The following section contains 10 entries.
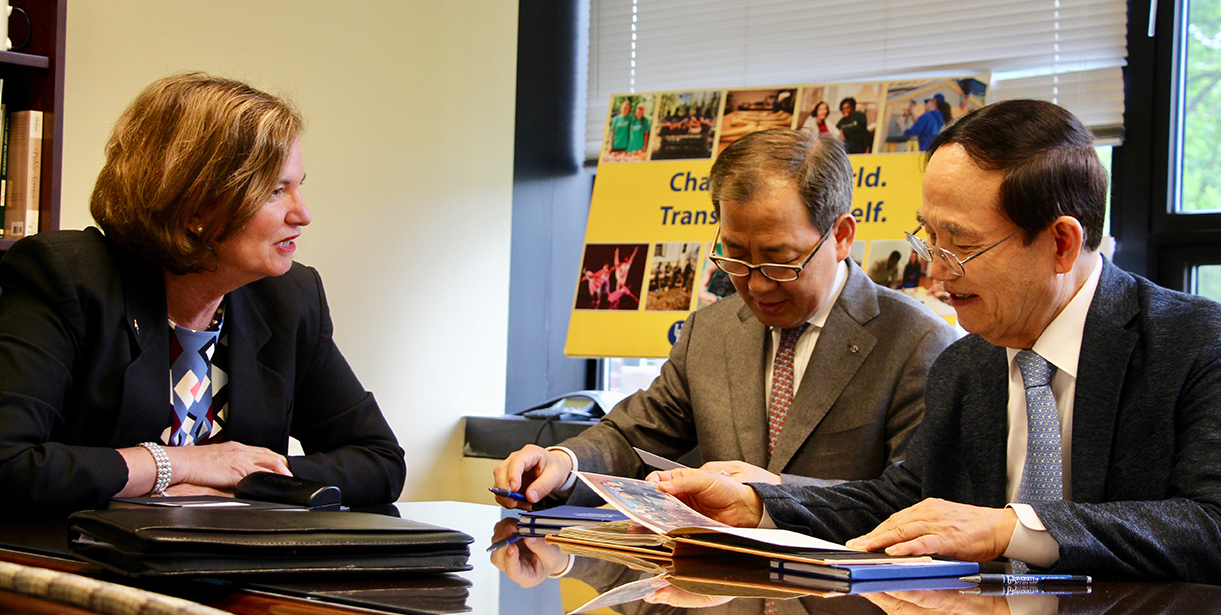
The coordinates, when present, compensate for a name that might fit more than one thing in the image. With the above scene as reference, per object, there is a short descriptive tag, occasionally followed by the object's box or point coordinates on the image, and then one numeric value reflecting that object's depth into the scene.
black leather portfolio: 0.93
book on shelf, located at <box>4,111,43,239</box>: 2.25
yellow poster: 3.07
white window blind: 3.22
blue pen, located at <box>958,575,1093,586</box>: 1.10
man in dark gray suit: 1.35
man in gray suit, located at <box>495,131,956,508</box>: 2.08
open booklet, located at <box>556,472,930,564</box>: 1.11
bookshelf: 2.26
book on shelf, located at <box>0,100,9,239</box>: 2.25
